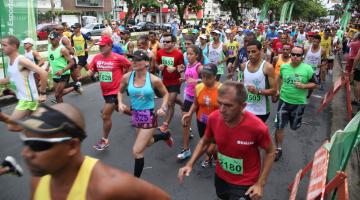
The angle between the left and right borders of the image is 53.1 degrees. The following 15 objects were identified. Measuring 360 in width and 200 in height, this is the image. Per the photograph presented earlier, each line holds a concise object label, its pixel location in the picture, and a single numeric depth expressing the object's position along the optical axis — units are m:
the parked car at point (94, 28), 31.03
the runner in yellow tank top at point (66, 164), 1.60
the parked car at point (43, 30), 25.09
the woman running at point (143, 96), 4.64
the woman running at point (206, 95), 4.59
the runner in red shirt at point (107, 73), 5.82
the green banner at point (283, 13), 35.91
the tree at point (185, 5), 30.75
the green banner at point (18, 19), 9.56
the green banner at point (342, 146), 3.42
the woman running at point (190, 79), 5.65
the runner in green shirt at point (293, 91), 5.46
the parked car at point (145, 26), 41.12
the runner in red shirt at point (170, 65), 6.79
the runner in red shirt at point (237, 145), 2.90
